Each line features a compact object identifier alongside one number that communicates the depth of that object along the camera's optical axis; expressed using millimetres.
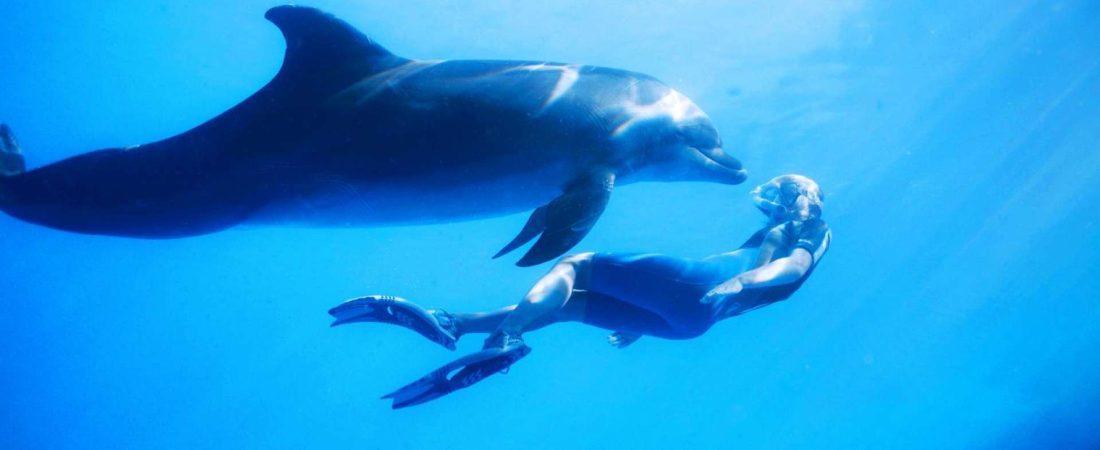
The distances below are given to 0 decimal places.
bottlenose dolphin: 3639
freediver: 4004
